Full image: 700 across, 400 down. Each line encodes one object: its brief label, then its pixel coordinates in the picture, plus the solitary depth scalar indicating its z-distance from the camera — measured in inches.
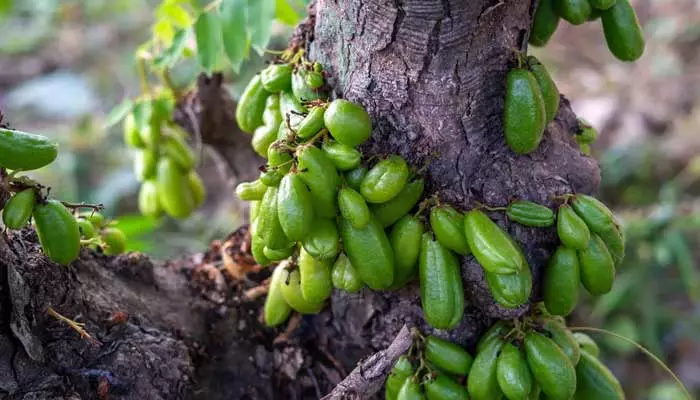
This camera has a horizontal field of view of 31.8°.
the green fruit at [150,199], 44.7
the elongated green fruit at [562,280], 32.8
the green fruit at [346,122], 31.7
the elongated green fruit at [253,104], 35.2
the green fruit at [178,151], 43.4
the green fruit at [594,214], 33.0
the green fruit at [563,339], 34.0
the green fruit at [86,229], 34.9
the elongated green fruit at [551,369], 32.2
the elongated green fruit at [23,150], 30.7
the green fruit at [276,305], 35.9
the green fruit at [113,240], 37.7
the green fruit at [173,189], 43.7
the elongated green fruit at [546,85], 33.2
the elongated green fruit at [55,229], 31.9
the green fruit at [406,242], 32.5
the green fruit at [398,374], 33.2
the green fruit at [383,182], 31.7
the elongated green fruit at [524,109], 32.4
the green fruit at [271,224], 31.6
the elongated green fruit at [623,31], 34.7
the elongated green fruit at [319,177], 31.4
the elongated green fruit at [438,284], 32.1
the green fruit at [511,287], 31.7
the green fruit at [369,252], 31.6
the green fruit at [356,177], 32.3
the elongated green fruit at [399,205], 32.5
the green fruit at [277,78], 34.5
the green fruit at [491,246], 31.3
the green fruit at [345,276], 32.5
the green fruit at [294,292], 34.7
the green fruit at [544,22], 34.8
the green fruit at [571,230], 32.4
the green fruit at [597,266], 32.7
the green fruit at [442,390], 32.8
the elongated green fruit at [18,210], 31.2
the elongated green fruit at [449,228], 32.2
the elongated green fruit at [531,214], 32.8
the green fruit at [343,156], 31.9
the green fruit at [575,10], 34.0
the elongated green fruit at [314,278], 33.2
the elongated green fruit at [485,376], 32.8
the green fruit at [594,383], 34.5
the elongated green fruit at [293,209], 30.8
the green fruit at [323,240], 31.8
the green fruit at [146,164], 43.5
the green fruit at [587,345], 36.9
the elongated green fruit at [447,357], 33.6
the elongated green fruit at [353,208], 31.2
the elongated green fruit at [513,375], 32.0
